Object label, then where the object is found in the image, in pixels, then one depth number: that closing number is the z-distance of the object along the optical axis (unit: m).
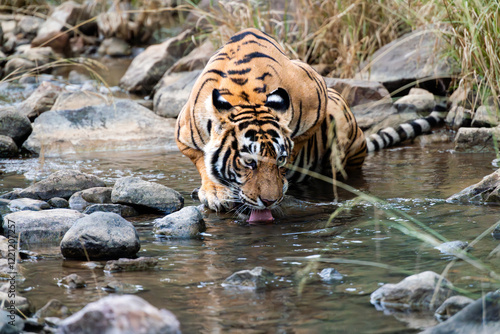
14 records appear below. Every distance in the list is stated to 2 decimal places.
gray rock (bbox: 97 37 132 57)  30.86
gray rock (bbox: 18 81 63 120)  18.29
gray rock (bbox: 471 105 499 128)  14.09
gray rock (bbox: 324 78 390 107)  16.77
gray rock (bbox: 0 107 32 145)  15.09
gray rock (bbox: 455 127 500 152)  13.37
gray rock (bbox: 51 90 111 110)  18.53
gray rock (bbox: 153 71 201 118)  18.66
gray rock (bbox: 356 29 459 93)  16.69
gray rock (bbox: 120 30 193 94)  23.42
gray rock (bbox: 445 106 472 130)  15.34
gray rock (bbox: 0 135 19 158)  14.46
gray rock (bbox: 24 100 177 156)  16.03
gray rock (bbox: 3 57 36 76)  26.15
